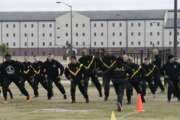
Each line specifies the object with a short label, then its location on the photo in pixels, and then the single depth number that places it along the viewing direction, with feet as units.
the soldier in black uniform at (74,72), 75.77
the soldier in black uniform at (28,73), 89.61
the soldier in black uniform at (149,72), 86.53
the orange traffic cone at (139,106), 64.44
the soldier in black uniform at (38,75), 85.62
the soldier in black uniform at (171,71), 76.28
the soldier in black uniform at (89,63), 80.38
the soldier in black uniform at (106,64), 79.51
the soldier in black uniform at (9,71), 76.54
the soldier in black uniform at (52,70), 81.08
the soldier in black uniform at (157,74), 90.63
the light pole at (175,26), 106.63
